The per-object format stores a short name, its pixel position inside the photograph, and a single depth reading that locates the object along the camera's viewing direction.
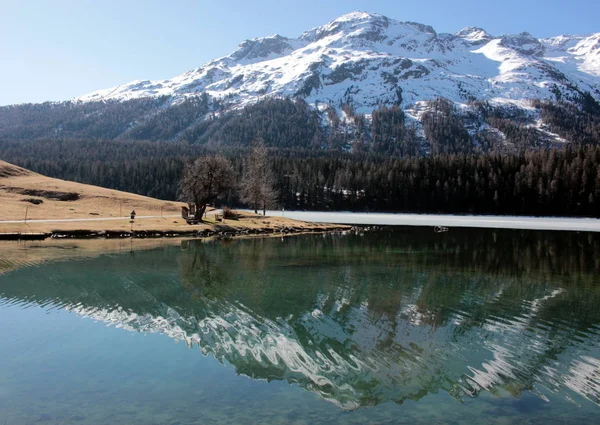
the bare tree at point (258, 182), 111.62
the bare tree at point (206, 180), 82.38
